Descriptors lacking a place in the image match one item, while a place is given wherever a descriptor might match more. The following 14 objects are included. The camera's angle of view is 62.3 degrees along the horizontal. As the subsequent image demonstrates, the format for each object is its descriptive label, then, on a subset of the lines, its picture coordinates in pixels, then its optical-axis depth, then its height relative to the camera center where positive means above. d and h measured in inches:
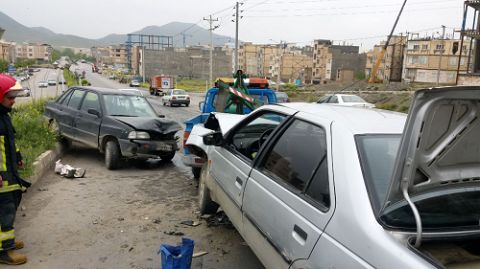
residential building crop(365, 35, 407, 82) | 3302.2 +92.1
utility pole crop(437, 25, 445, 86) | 2993.6 +246.0
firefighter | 148.6 -42.7
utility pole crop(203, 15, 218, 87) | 1867.6 +211.3
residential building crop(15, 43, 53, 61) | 7341.0 +222.8
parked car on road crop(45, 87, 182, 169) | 302.2 -47.7
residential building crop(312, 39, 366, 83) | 4099.4 +117.8
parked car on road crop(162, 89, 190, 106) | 1363.2 -107.8
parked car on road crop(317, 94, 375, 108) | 852.2 -61.2
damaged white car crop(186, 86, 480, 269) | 74.7 -26.6
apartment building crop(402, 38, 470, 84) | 2955.2 +98.3
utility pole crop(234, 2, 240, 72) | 1516.0 +152.6
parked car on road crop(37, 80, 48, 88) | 2399.2 -135.9
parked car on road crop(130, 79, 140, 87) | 3107.8 -140.6
